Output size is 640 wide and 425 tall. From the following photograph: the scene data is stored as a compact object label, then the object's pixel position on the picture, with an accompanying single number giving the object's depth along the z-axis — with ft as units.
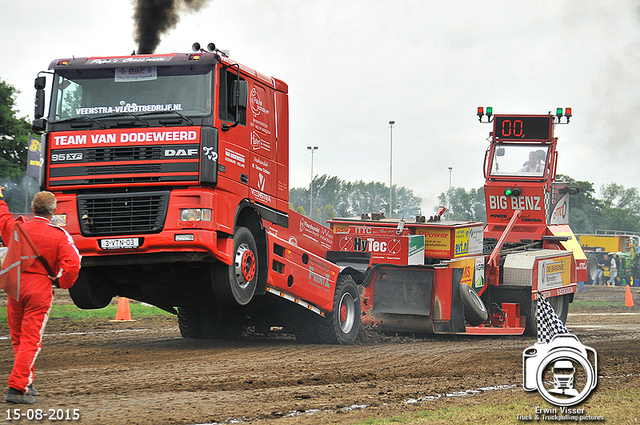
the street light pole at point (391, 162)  365.40
